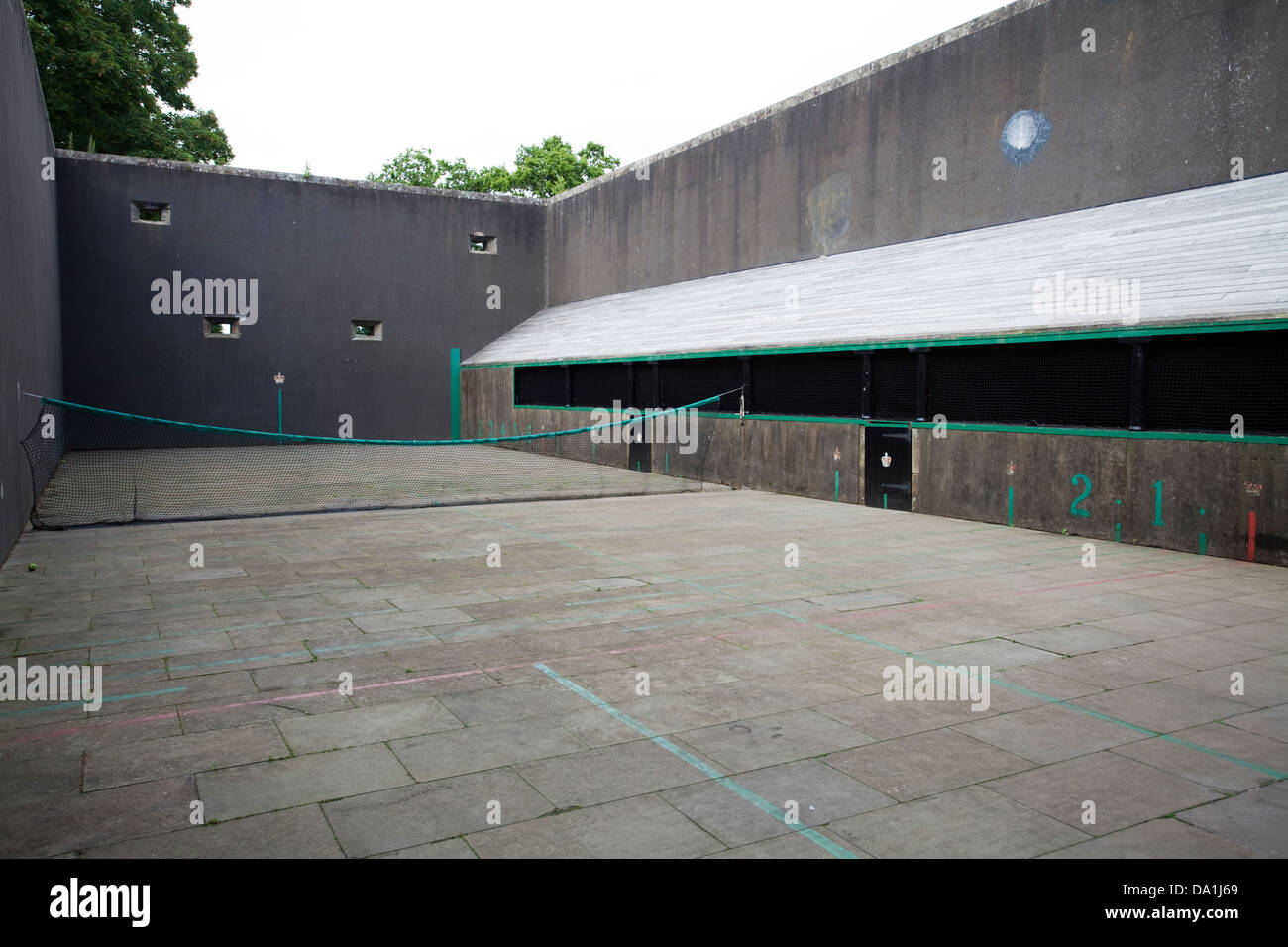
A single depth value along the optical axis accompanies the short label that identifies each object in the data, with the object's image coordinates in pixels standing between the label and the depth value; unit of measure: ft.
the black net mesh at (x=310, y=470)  53.36
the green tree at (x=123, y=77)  107.65
